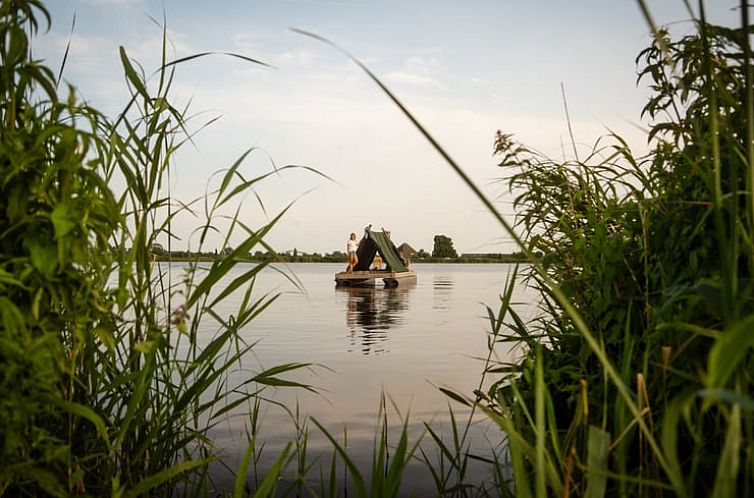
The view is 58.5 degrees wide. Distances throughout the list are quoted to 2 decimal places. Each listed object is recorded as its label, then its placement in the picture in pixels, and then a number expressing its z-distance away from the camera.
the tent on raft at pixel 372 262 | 20.50
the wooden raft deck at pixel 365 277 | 20.33
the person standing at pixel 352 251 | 20.72
